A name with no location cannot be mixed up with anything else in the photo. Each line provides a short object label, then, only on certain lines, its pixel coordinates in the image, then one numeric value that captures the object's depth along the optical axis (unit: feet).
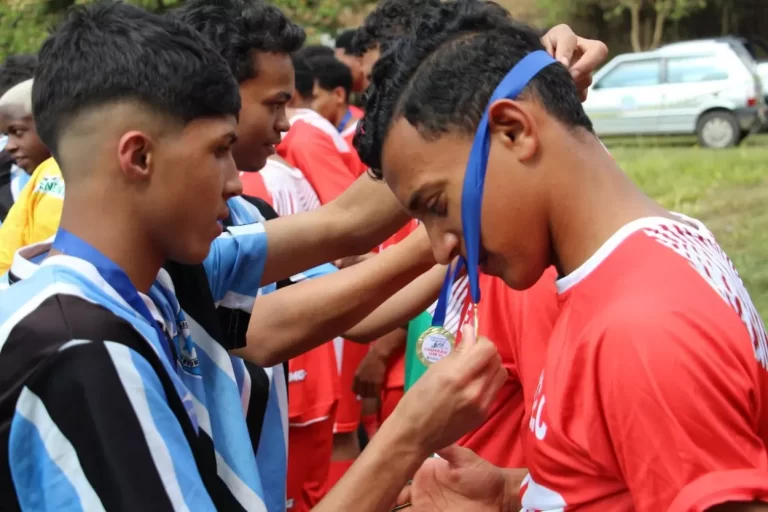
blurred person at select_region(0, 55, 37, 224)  15.62
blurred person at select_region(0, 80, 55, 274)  11.25
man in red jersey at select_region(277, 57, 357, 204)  17.02
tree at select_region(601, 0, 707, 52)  83.27
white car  56.18
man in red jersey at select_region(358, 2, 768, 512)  4.86
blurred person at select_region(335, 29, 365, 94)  23.97
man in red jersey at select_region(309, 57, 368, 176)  23.02
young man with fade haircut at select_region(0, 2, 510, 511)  4.66
